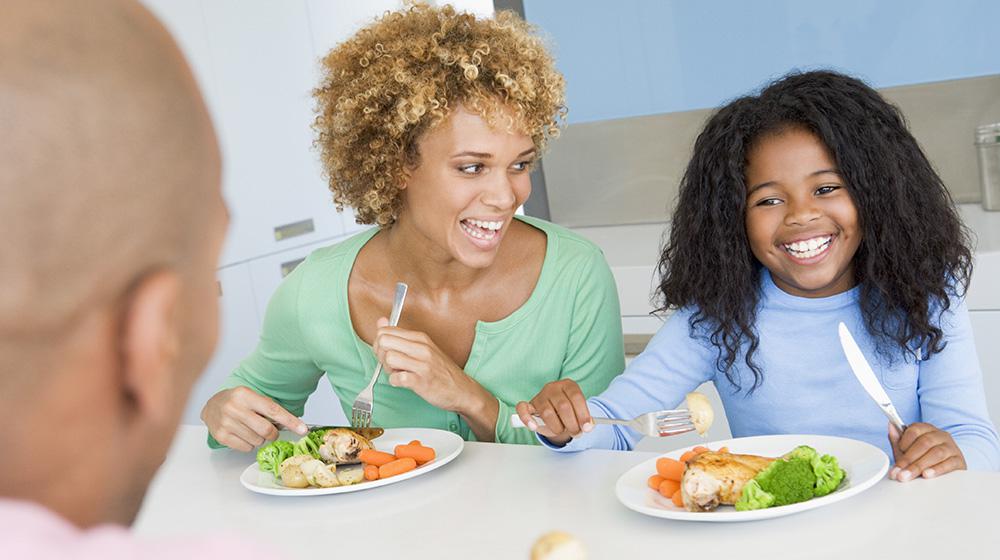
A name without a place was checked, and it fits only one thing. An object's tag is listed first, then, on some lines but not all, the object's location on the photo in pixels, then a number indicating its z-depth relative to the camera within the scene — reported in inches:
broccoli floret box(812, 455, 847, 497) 42.3
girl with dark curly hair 59.4
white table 38.5
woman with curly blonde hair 63.5
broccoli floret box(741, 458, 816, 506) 41.4
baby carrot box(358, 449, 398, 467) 53.3
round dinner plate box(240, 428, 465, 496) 50.6
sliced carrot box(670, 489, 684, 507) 43.6
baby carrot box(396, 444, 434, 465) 53.6
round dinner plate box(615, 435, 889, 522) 39.9
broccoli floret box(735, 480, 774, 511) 40.9
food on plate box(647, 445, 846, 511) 41.4
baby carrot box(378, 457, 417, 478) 52.0
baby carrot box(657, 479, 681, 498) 44.6
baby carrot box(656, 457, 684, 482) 45.9
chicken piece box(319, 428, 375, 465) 54.6
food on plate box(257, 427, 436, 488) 52.0
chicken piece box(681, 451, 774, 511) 42.1
